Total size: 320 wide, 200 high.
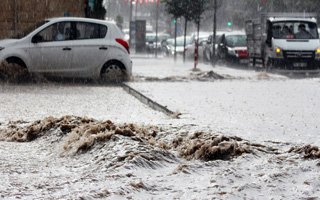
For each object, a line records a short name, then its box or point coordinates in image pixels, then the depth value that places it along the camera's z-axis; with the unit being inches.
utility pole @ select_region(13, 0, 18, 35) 874.1
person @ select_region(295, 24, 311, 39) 1080.0
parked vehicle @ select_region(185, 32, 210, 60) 1586.4
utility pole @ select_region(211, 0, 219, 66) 1347.9
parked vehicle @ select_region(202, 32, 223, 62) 1445.6
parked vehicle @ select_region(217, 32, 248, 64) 1289.4
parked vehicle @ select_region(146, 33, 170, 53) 2283.5
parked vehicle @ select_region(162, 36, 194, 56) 1868.8
